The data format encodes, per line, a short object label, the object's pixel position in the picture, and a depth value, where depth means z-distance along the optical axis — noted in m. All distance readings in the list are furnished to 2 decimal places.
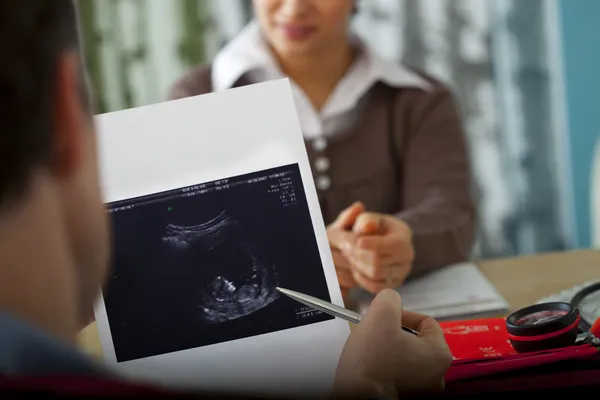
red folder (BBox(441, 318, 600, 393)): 0.51
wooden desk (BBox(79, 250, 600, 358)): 0.98
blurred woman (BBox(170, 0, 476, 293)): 1.39
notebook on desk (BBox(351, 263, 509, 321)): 0.92
